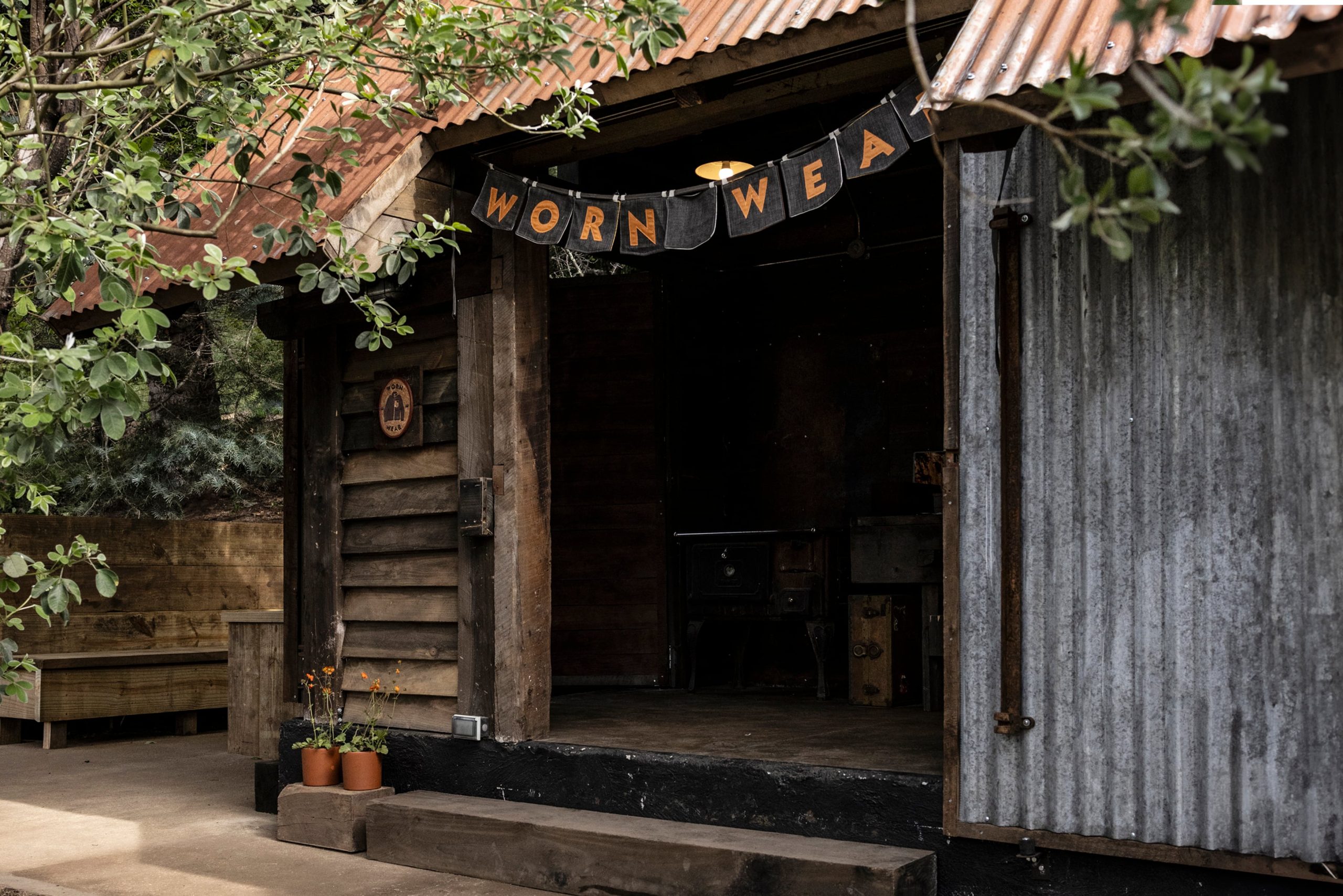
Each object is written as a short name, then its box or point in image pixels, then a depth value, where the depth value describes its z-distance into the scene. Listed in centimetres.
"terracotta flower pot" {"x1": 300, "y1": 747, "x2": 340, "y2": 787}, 595
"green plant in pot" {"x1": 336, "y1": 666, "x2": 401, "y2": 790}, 588
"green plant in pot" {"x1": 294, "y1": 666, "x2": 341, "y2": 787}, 596
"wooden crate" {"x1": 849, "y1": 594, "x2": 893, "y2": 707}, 714
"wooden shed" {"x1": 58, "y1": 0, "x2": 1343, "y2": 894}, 362
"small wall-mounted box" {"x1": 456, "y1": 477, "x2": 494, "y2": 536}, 570
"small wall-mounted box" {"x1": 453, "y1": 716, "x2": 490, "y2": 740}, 570
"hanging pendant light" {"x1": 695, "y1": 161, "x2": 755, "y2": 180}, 716
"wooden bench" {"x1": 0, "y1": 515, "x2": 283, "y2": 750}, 945
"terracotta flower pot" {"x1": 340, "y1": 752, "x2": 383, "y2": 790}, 588
